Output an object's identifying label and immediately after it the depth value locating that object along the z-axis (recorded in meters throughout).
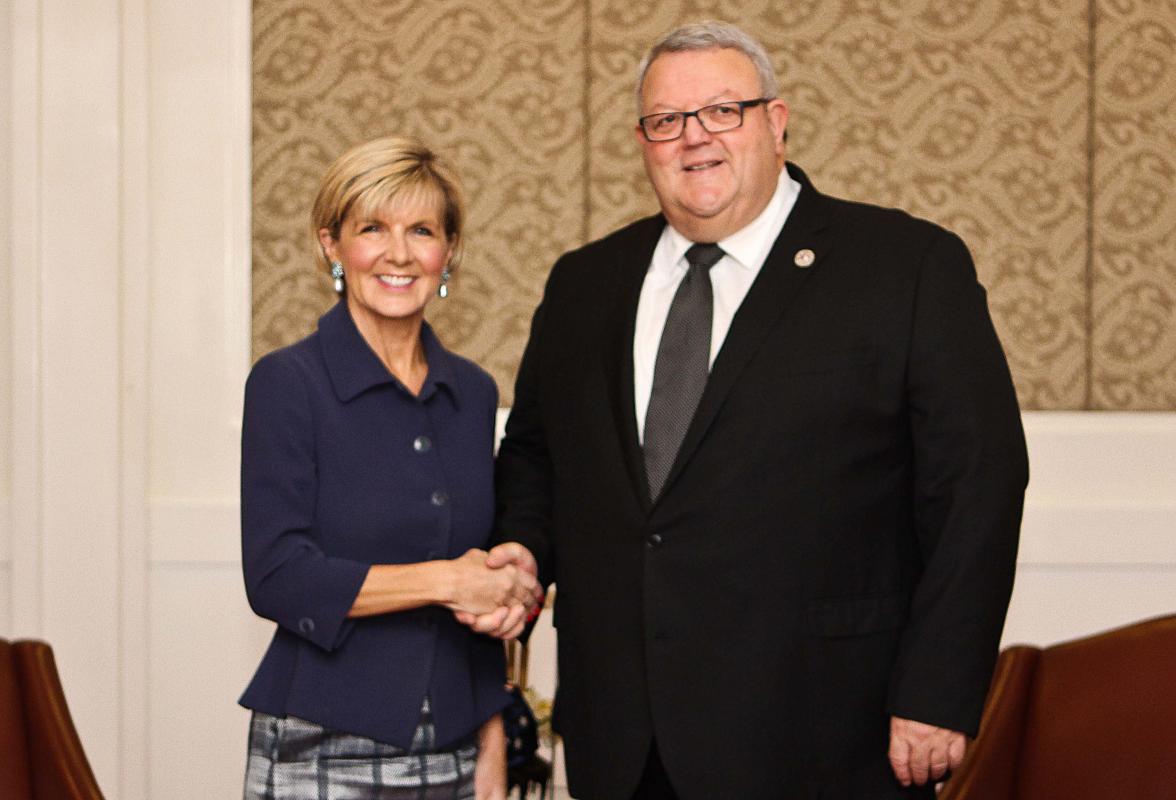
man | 2.05
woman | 1.99
